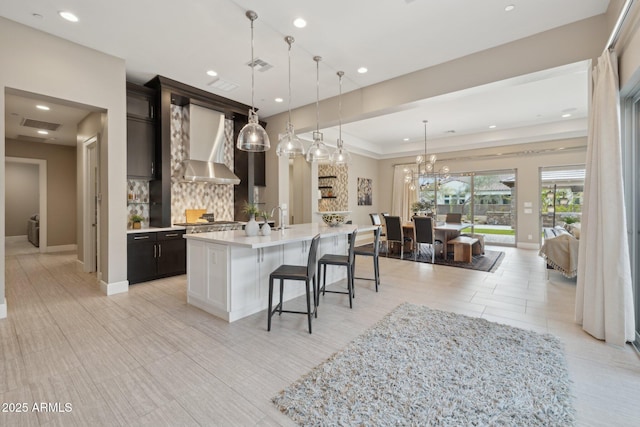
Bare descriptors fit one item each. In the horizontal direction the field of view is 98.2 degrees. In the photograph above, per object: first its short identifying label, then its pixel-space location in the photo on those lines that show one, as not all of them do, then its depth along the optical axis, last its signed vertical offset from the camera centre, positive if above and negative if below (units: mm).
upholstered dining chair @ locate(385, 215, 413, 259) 6578 -517
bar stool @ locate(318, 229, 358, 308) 3446 -657
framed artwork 9609 +633
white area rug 1668 -1232
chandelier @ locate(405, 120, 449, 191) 9155 +1019
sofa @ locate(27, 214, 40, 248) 8211 -669
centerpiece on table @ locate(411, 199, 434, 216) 7424 +23
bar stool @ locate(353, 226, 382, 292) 4051 -653
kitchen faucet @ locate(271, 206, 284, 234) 4036 -188
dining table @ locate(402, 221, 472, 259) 6456 -490
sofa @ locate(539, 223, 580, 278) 4387 -701
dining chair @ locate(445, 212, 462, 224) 7756 -269
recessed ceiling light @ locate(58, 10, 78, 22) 3049 +2165
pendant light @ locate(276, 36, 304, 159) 3748 +885
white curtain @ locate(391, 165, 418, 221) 9922 +516
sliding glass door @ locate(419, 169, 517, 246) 8328 +278
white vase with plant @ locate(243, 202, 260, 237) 3287 -224
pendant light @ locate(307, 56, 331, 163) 4086 +878
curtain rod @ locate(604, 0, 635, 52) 2259 +1622
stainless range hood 5152 +1165
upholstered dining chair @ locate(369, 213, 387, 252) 8023 -286
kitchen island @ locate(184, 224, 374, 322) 3018 -690
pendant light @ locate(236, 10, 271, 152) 3293 +887
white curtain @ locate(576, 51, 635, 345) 2525 -162
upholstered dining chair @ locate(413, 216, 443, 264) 6086 -487
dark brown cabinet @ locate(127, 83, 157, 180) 4566 +1308
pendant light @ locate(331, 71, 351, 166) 4348 +846
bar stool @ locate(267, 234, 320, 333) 2775 -667
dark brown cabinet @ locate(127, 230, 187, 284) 4346 -764
